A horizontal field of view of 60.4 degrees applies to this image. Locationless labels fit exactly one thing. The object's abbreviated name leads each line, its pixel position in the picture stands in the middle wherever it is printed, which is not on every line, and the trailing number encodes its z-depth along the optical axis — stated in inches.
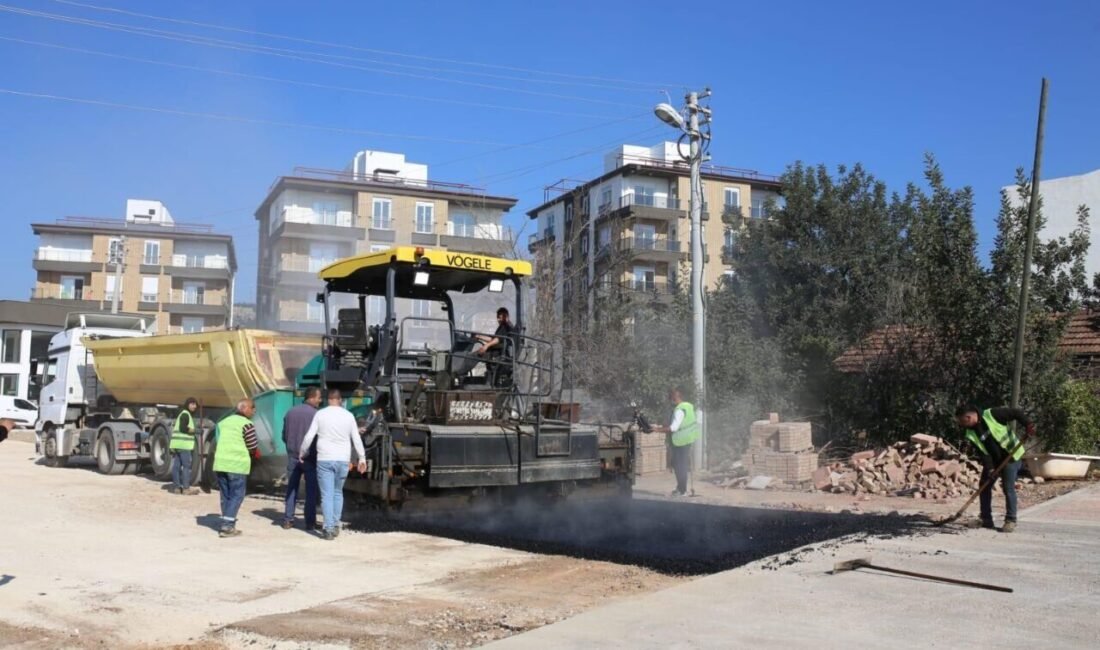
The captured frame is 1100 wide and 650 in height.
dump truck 502.0
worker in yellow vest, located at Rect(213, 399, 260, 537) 378.6
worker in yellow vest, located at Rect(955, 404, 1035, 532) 377.1
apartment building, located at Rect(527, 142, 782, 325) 2060.8
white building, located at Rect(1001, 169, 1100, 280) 1126.4
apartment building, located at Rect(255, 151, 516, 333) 1090.7
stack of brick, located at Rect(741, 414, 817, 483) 586.2
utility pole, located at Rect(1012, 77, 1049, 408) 546.6
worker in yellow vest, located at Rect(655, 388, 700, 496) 538.0
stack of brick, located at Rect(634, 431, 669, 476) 676.1
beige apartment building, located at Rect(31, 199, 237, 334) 2529.5
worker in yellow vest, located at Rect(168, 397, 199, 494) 530.0
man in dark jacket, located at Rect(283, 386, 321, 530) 387.9
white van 1407.5
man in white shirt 357.4
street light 666.2
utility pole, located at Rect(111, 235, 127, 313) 1644.8
